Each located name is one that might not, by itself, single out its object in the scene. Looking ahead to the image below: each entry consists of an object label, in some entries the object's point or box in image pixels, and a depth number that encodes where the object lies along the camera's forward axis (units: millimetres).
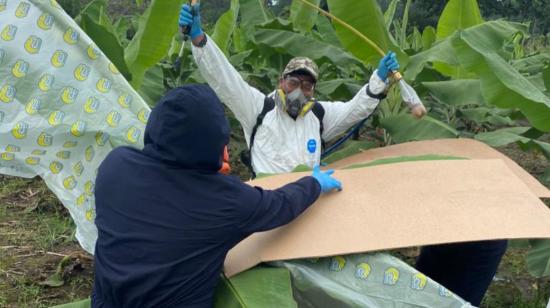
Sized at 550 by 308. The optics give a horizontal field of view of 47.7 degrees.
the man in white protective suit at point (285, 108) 3439
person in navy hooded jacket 2102
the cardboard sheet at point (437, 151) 3188
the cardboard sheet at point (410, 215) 2264
